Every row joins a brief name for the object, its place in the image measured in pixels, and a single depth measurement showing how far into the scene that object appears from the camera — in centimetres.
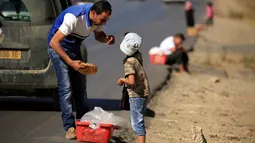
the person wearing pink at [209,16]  8094
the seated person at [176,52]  3519
